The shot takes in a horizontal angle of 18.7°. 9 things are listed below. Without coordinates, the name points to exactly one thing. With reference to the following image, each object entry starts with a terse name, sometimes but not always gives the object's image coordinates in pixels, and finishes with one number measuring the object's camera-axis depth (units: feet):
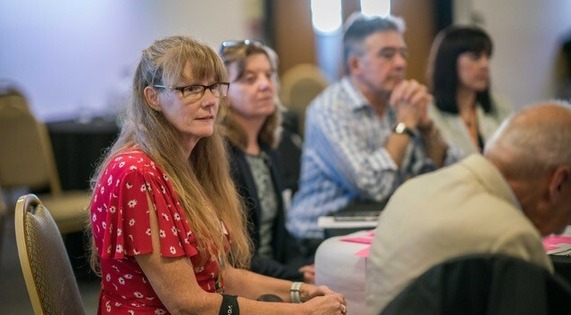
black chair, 10.90
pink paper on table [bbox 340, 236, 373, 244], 14.49
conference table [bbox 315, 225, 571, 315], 14.20
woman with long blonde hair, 13.44
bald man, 12.04
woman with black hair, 18.39
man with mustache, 16.79
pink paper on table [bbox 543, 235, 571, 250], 14.25
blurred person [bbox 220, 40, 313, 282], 16.03
